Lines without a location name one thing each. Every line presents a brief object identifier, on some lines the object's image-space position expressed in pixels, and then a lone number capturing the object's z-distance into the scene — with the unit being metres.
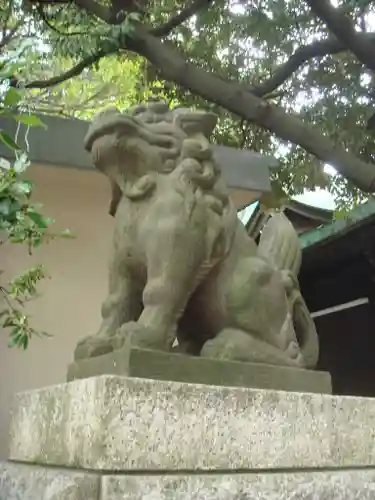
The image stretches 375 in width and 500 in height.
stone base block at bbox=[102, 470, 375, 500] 1.50
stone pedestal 1.54
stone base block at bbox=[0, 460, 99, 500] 1.49
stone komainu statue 1.83
